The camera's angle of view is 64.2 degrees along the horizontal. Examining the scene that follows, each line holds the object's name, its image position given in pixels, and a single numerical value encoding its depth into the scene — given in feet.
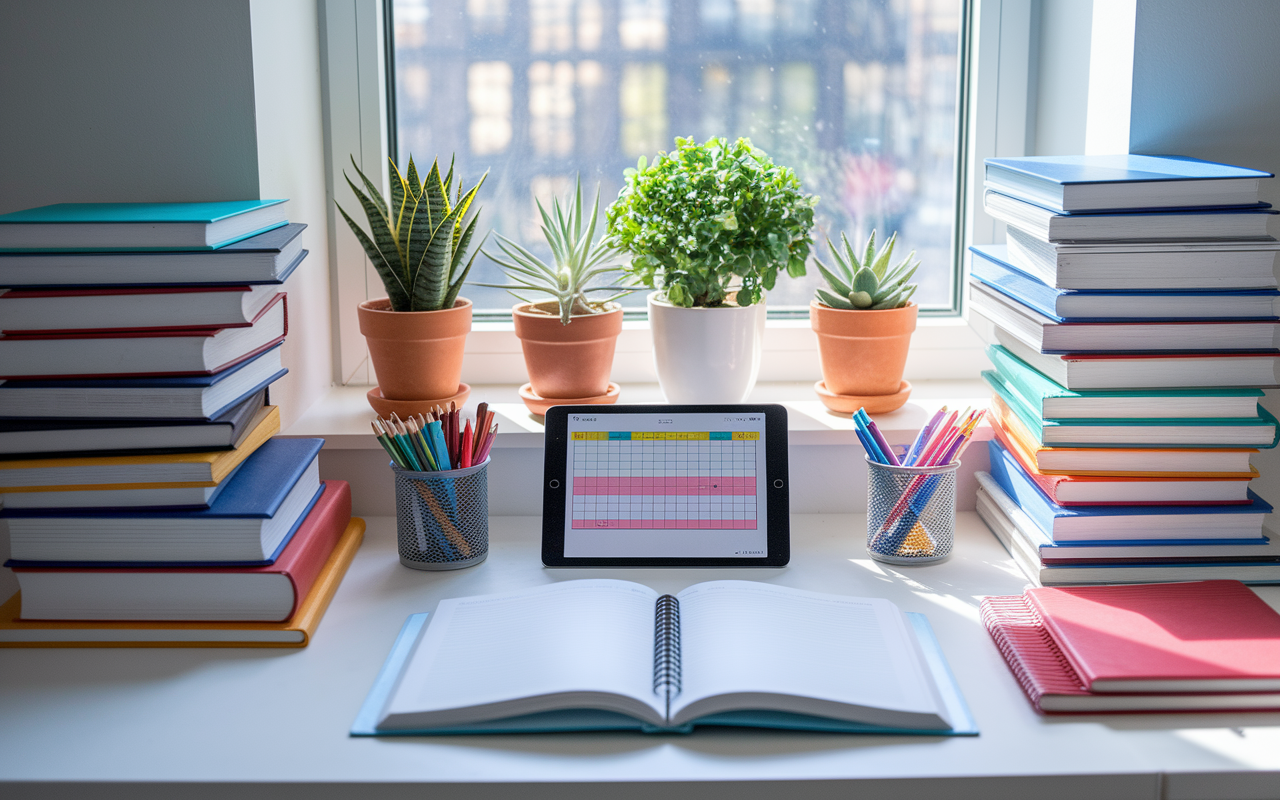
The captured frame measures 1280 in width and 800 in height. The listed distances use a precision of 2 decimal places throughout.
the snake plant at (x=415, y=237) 4.30
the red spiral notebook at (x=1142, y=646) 2.83
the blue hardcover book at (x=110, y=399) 3.27
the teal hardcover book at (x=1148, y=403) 3.56
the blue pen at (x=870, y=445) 3.92
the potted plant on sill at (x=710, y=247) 4.32
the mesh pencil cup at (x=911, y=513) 3.86
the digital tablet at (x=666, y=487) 3.92
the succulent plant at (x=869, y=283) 4.61
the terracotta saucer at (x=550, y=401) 4.57
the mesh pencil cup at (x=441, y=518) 3.84
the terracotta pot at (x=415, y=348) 4.36
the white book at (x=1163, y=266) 3.42
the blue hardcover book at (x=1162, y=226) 3.40
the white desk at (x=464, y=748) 2.54
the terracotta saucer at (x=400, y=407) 4.45
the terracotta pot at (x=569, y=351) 4.50
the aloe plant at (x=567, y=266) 4.59
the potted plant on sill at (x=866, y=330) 4.55
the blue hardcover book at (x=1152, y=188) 3.35
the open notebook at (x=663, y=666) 2.75
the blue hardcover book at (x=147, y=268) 3.27
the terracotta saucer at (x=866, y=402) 4.62
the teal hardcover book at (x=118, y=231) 3.26
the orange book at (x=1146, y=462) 3.60
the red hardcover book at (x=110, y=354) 3.26
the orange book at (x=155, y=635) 3.31
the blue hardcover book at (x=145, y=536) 3.30
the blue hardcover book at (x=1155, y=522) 3.61
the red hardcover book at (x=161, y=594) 3.33
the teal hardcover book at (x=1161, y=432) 3.56
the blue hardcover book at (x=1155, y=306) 3.45
